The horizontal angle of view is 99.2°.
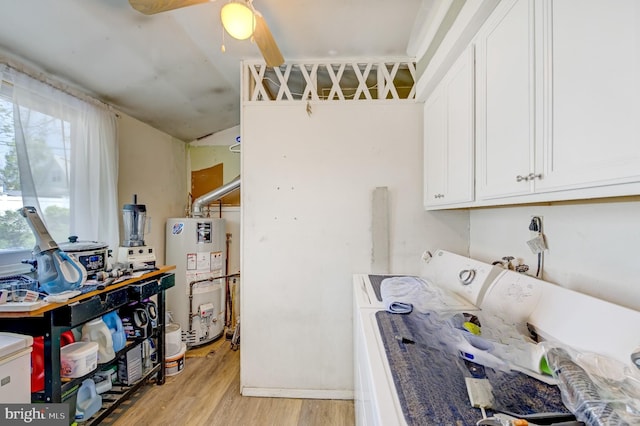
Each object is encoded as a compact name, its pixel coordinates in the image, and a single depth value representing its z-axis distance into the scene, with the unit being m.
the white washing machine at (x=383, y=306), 0.69
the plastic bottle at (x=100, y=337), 1.67
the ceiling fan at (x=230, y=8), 1.13
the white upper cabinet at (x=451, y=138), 1.28
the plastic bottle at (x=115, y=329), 1.77
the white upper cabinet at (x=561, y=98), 0.60
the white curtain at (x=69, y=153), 1.62
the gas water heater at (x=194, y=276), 2.68
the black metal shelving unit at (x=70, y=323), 1.34
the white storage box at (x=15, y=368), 1.19
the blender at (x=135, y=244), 2.03
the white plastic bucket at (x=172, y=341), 2.32
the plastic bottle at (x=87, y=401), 1.58
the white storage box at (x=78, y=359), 1.46
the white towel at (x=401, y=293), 1.29
